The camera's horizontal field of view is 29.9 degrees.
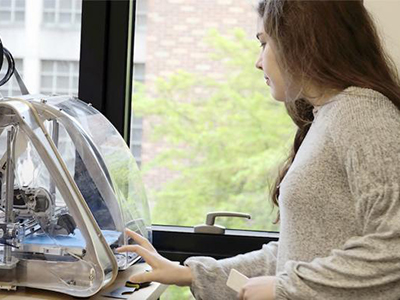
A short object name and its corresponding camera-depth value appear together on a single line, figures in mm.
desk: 1627
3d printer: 1607
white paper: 1528
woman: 1341
